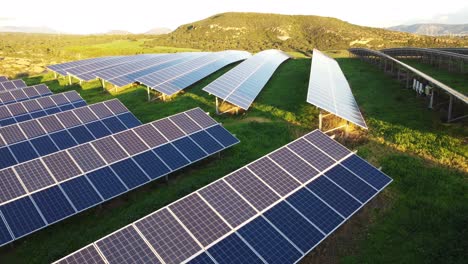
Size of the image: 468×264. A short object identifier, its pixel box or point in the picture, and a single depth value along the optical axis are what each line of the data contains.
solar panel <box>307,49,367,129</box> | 25.83
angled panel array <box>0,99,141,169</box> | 22.64
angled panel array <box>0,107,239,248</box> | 15.84
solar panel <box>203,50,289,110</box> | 34.28
